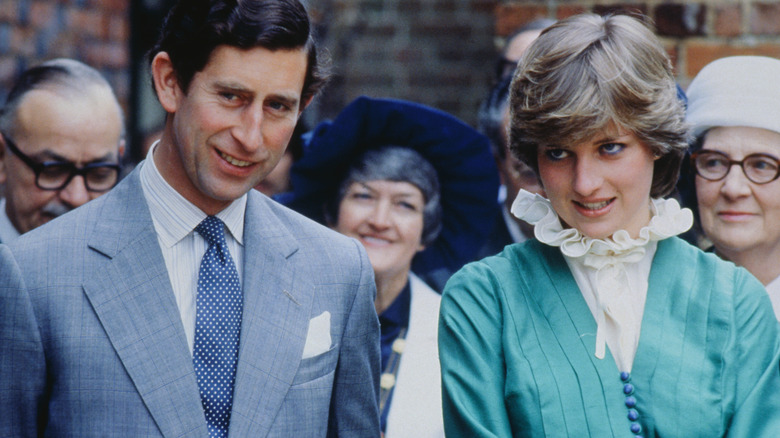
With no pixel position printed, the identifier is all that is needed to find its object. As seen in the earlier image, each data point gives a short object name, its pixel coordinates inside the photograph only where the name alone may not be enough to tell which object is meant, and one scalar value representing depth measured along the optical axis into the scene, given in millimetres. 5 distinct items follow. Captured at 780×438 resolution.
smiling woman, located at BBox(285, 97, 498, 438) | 7270
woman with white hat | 6090
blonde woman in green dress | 4422
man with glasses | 6703
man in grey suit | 4258
